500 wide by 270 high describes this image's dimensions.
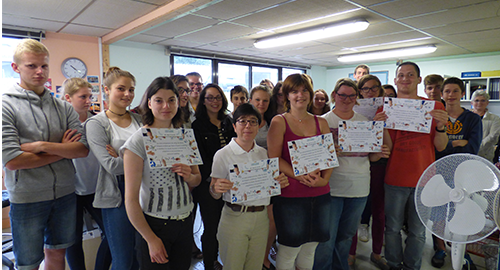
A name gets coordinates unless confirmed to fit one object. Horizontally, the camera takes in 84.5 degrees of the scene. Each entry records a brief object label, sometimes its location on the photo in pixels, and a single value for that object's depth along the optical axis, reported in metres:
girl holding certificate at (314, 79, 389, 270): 1.90
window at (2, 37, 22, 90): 3.99
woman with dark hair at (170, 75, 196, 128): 2.43
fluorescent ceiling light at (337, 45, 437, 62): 5.81
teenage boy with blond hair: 1.50
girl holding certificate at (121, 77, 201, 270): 1.31
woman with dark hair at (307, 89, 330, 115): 2.95
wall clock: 4.52
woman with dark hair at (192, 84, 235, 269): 2.06
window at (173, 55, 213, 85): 6.00
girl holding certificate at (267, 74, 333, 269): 1.72
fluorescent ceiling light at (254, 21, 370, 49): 3.99
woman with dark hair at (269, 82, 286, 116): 2.50
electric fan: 1.36
